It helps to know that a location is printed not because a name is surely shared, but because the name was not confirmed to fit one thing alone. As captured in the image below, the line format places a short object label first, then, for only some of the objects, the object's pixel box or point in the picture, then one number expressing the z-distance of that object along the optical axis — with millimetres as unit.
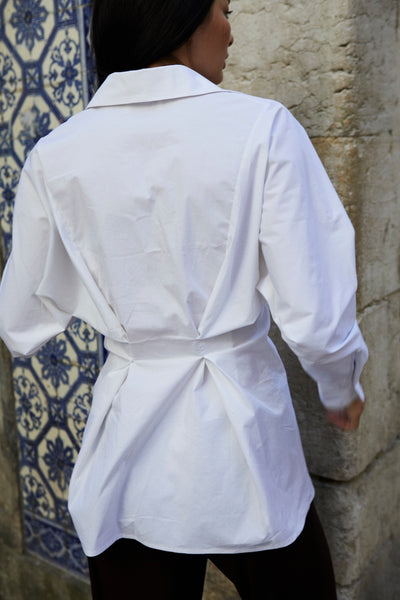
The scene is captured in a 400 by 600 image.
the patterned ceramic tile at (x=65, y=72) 2217
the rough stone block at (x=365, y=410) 1833
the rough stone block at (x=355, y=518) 1874
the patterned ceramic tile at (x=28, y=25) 2283
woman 1136
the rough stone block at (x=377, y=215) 1717
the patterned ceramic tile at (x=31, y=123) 2371
